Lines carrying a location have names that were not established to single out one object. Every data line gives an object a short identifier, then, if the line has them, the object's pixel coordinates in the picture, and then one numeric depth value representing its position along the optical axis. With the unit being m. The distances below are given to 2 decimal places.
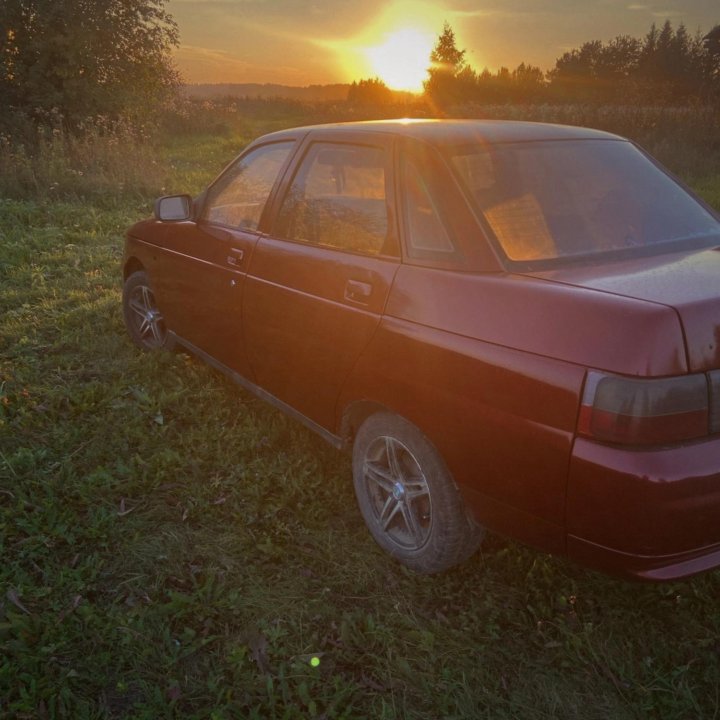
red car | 1.97
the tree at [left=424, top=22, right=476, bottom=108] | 46.66
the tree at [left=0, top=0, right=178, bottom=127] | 17.78
